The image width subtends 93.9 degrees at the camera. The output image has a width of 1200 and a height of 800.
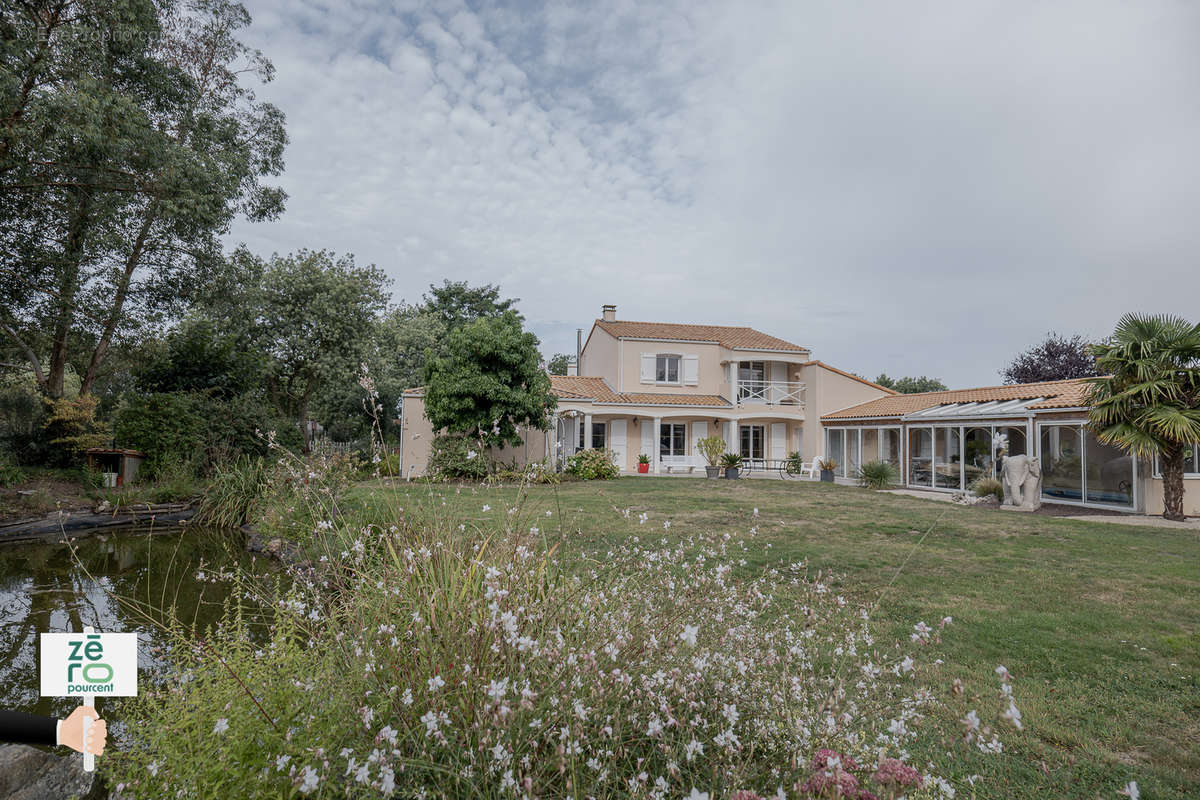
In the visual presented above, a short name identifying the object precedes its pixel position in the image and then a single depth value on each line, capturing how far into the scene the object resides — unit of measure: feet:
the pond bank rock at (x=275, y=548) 24.62
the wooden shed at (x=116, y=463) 45.80
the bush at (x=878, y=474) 63.41
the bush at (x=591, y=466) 67.46
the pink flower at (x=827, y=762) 5.83
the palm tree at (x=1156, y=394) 37.47
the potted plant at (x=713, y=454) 73.51
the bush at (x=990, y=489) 48.98
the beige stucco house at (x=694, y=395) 81.35
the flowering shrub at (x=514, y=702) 6.07
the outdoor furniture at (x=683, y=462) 83.92
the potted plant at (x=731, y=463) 73.05
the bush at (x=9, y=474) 41.38
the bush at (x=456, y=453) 57.98
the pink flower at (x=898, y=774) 5.62
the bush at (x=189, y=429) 47.93
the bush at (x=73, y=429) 46.88
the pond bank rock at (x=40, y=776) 8.86
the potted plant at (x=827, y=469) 73.82
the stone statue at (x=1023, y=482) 46.03
